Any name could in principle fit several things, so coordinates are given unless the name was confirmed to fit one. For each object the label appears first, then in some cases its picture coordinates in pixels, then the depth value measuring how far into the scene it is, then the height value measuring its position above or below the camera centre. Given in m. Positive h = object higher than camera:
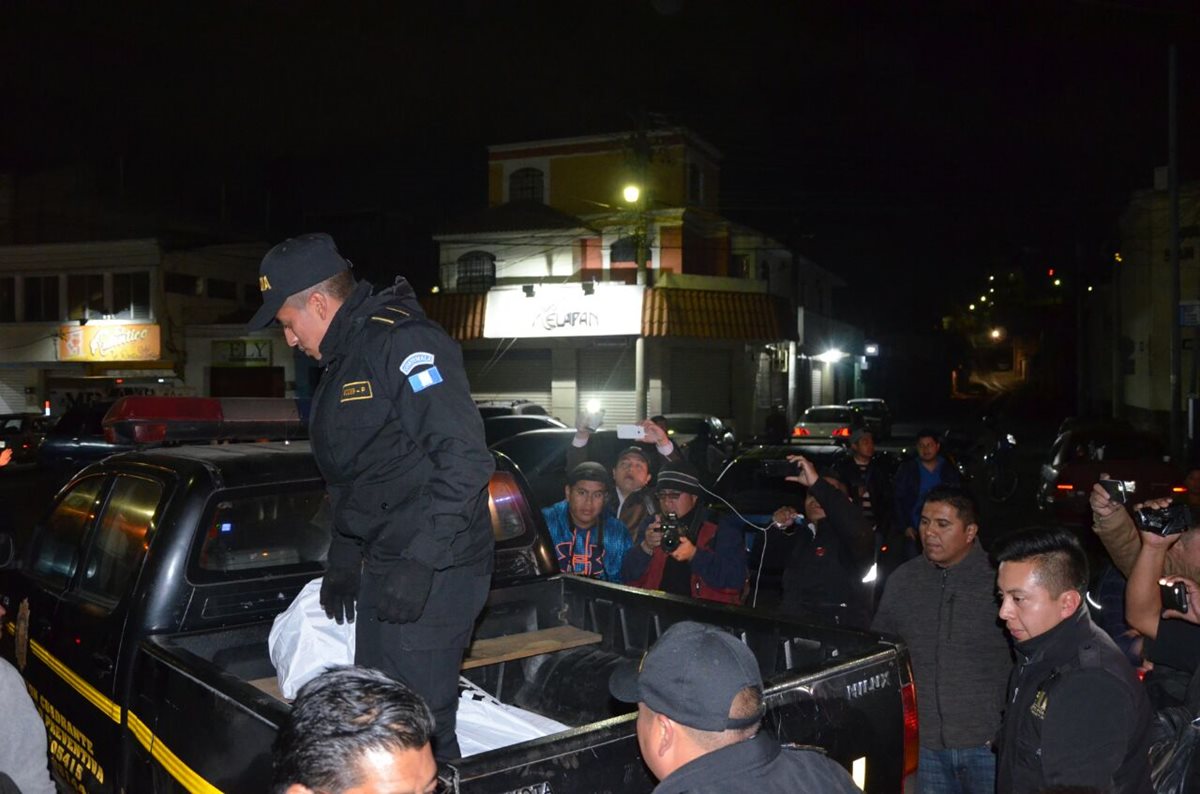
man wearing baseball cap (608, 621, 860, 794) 1.99 -0.75
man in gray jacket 4.02 -1.16
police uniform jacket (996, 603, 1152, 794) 2.76 -1.03
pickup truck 2.86 -1.00
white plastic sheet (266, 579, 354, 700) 3.32 -0.95
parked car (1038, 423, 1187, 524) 11.87 -1.22
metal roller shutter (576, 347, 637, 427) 30.69 -0.34
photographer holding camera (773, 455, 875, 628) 5.62 -1.13
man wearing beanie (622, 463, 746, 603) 5.68 -1.12
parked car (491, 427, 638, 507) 13.66 -1.19
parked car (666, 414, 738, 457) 21.59 -1.25
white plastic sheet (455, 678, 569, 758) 3.39 -1.27
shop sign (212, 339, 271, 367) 33.94 +0.68
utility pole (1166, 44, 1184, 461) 18.84 +2.74
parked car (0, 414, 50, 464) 24.91 -1.63
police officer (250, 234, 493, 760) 2.78 -0.26
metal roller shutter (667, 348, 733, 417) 31.44 -0.33
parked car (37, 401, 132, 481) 18.31 -1.27
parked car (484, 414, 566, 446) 16.09 -0.91
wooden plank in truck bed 4.06 -1.20
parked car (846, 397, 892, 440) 36.16 -1.61
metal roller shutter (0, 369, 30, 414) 37.03 -0.71
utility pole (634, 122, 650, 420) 24.66 +3.99
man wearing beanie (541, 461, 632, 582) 6.18 -1.04
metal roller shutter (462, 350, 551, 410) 31.97 -0.09
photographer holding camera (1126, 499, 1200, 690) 3.64 -0.89
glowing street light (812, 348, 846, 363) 46.14 +0.76
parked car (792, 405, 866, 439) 29.62 -1.50
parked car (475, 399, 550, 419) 19.41 -0.81
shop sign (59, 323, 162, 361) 33.91 +1.04
